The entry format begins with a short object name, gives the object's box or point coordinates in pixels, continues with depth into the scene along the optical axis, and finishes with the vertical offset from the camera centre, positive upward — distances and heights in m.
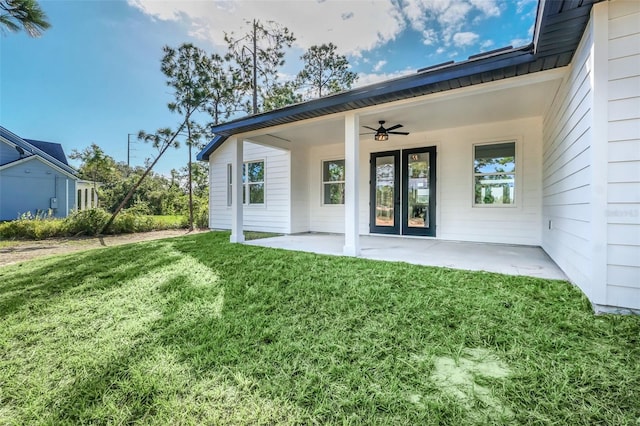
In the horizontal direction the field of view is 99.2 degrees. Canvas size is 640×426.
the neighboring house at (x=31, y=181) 12.34 +1.19
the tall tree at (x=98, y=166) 14.14 +2.35
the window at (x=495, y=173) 5.61 +0.67
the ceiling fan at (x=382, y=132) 5.50 +1.51
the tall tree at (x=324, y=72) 15.20 +7.54
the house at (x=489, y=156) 2.23 +0.89
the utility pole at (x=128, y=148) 27.50 +5.97
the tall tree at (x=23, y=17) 5.60 +3.96
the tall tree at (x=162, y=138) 10.77 +2.69
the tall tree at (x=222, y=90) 11.72 +5.49
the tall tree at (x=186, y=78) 10.40 +4.95
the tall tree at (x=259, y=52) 13.49 +7.88
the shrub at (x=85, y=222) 9.12 -0.55
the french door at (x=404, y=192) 6.44 +0.33
